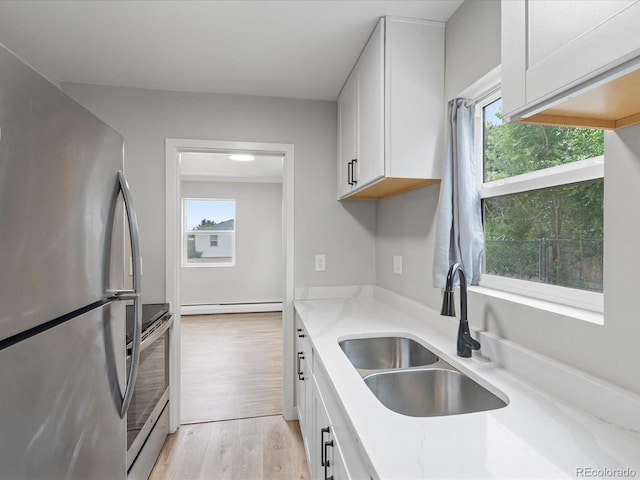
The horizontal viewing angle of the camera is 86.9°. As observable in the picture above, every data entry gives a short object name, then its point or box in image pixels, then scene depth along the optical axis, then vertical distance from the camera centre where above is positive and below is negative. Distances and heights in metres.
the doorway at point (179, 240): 2.30 -0.01
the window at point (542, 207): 1.01 +0.11
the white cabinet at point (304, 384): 1.70 -0.83
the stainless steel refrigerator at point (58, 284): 0.60 -0.11
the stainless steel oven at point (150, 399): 1.65 -0.89
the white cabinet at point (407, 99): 1.56 +0.66
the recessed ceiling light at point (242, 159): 4.26 +1.02
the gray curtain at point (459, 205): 1.43 +0.15
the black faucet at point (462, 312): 1.25 -0.27
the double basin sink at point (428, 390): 1.15 -0.53
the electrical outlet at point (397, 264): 2.10 -0.16
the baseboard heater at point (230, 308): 5.50 -1.17
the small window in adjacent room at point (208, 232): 5.66 +0.10
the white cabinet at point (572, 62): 0.52 +0.31
